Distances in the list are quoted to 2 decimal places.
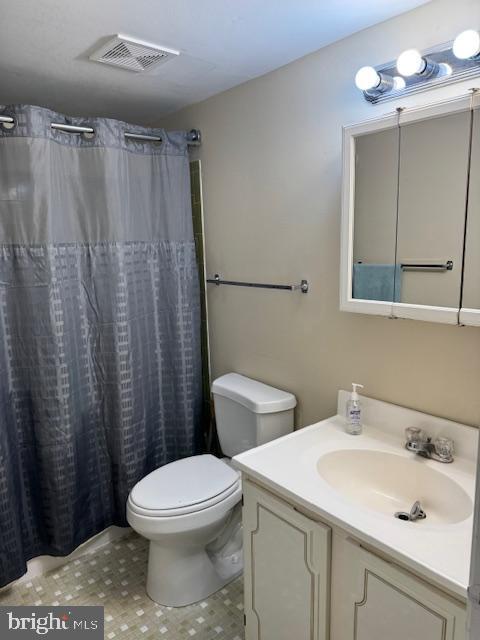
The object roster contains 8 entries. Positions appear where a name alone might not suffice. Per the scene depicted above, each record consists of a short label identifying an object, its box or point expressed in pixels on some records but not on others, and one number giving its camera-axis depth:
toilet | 1.73
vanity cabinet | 1.00
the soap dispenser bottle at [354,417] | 1.58
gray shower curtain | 1.85
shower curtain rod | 1.77
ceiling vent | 1.56
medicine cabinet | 1.28
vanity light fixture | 1.22
